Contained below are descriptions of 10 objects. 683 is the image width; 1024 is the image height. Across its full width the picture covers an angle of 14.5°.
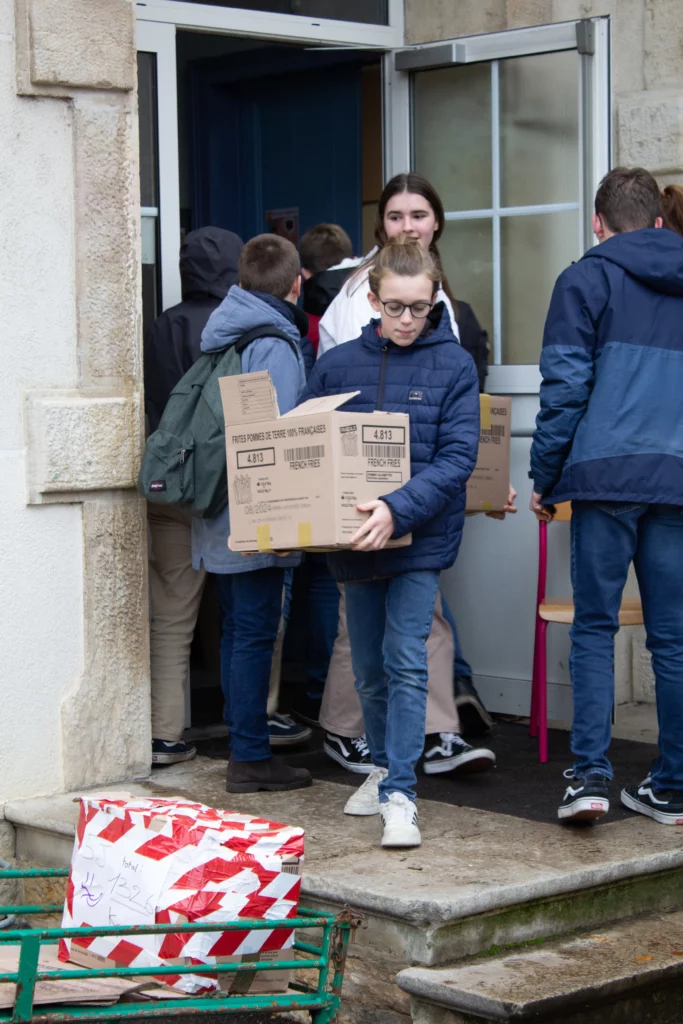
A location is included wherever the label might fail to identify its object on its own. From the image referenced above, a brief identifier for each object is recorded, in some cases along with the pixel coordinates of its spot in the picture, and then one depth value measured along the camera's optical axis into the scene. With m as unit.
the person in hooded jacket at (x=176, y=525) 9.06
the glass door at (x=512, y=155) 10.27
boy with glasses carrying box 7.22
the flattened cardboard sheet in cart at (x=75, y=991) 5.59
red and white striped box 6.13
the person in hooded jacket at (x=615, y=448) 7.44
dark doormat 8.08
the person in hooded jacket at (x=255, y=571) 8.26
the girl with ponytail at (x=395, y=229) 8.67
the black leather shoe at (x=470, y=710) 9.70
